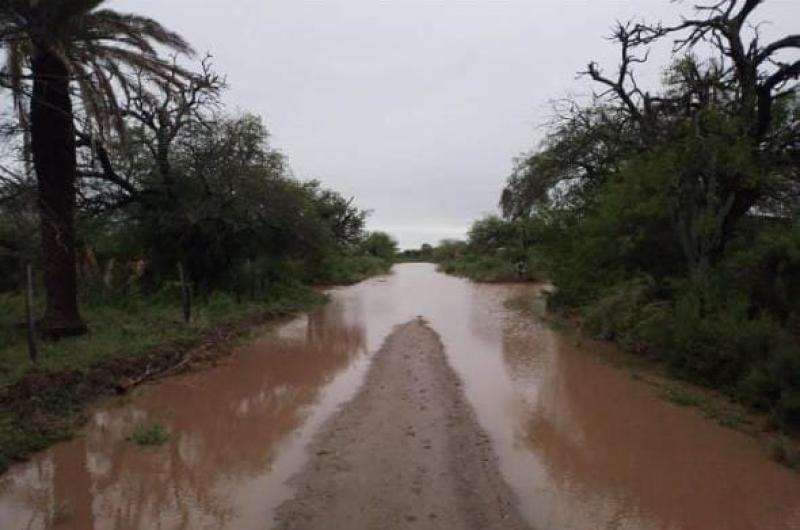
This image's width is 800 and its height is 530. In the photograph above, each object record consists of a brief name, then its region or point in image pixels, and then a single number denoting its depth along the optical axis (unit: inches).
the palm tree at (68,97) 422.0
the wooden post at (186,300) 565.3
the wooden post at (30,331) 378.0
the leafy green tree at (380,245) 2589.6
